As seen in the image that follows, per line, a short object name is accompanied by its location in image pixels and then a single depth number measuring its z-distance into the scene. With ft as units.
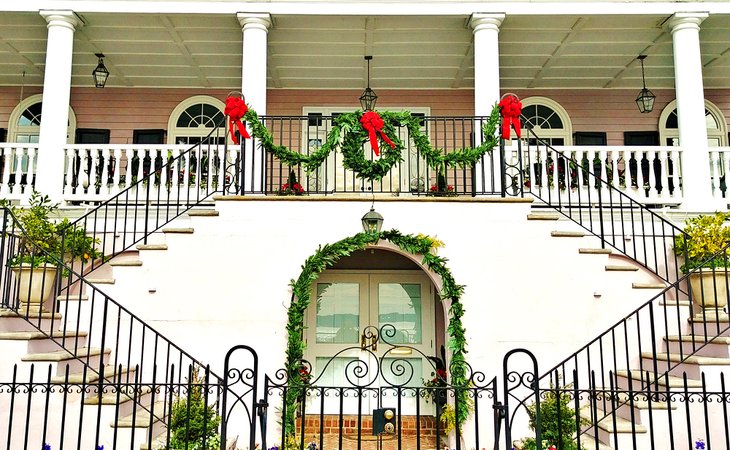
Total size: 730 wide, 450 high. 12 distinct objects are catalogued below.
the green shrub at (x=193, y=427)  17.99
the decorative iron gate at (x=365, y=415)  15.87
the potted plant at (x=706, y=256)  21.34
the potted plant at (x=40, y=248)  21.16
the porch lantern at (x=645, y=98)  37.86
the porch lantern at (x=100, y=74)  35.27
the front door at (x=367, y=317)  31.12
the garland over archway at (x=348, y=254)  22.56
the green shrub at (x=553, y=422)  19.06
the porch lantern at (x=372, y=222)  23.40
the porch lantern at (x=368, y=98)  36.48
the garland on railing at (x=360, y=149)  24.84
